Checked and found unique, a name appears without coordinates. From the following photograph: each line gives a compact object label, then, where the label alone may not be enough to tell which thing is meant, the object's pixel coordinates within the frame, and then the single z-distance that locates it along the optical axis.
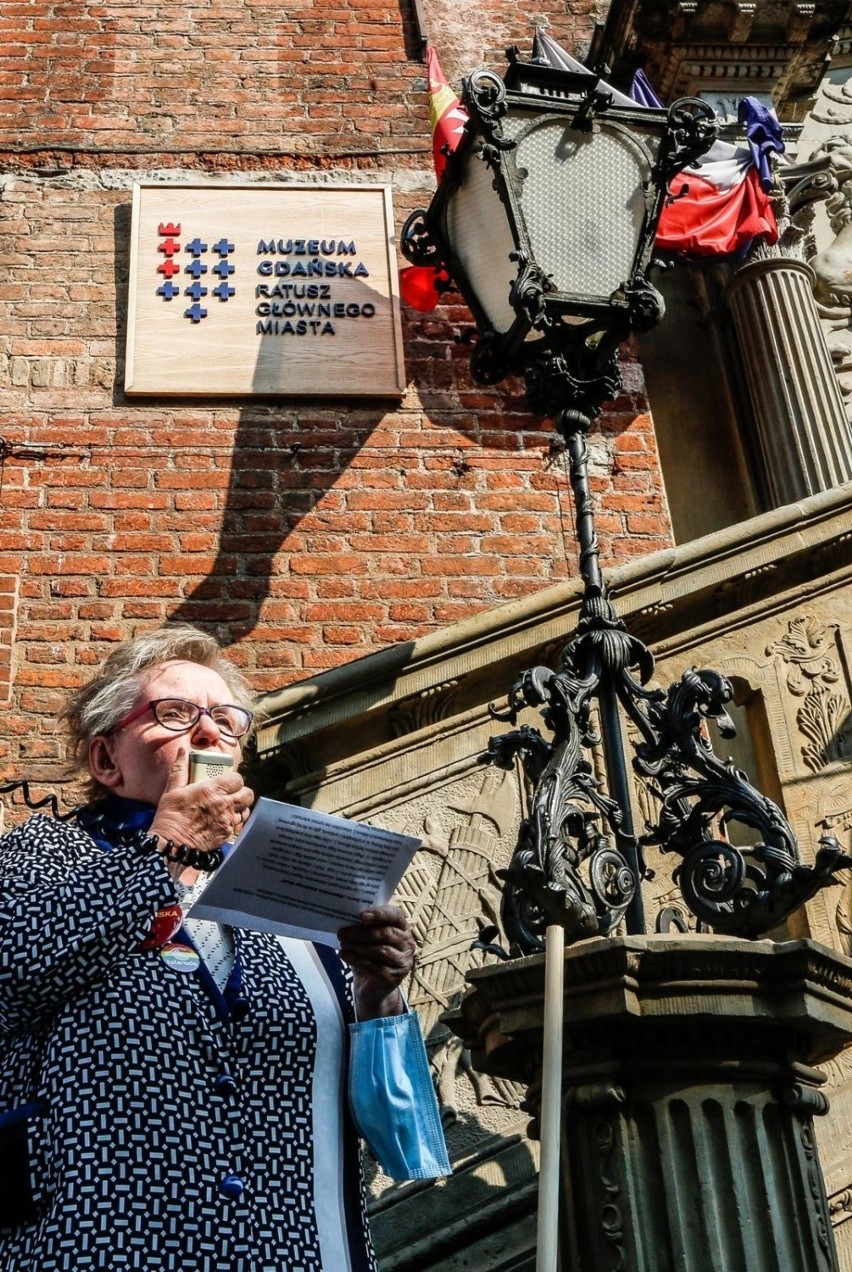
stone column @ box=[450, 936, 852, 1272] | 2.47
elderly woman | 1.99
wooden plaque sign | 7.10
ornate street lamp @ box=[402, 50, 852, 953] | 2.70
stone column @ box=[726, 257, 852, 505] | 7.23
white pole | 2.01
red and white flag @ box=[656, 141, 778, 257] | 7.29
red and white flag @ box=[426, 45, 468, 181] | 7.08
